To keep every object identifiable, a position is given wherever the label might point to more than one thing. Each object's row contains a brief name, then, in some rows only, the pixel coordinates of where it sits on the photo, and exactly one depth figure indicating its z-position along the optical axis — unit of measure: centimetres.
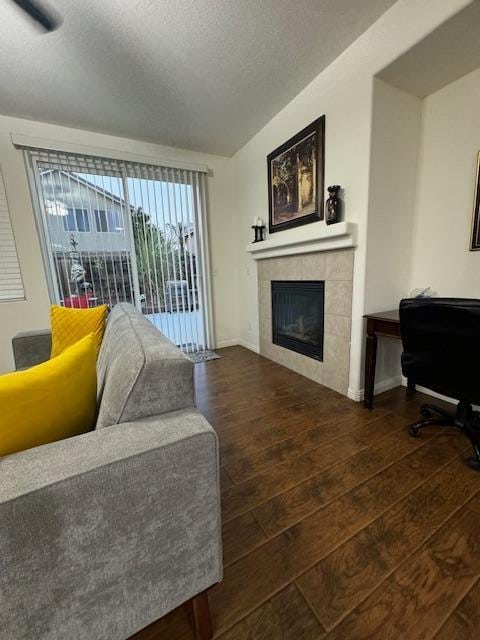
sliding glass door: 273
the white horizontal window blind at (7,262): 255
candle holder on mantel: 308
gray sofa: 53
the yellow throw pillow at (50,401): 63
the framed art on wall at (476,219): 176
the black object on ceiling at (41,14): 142
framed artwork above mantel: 222
